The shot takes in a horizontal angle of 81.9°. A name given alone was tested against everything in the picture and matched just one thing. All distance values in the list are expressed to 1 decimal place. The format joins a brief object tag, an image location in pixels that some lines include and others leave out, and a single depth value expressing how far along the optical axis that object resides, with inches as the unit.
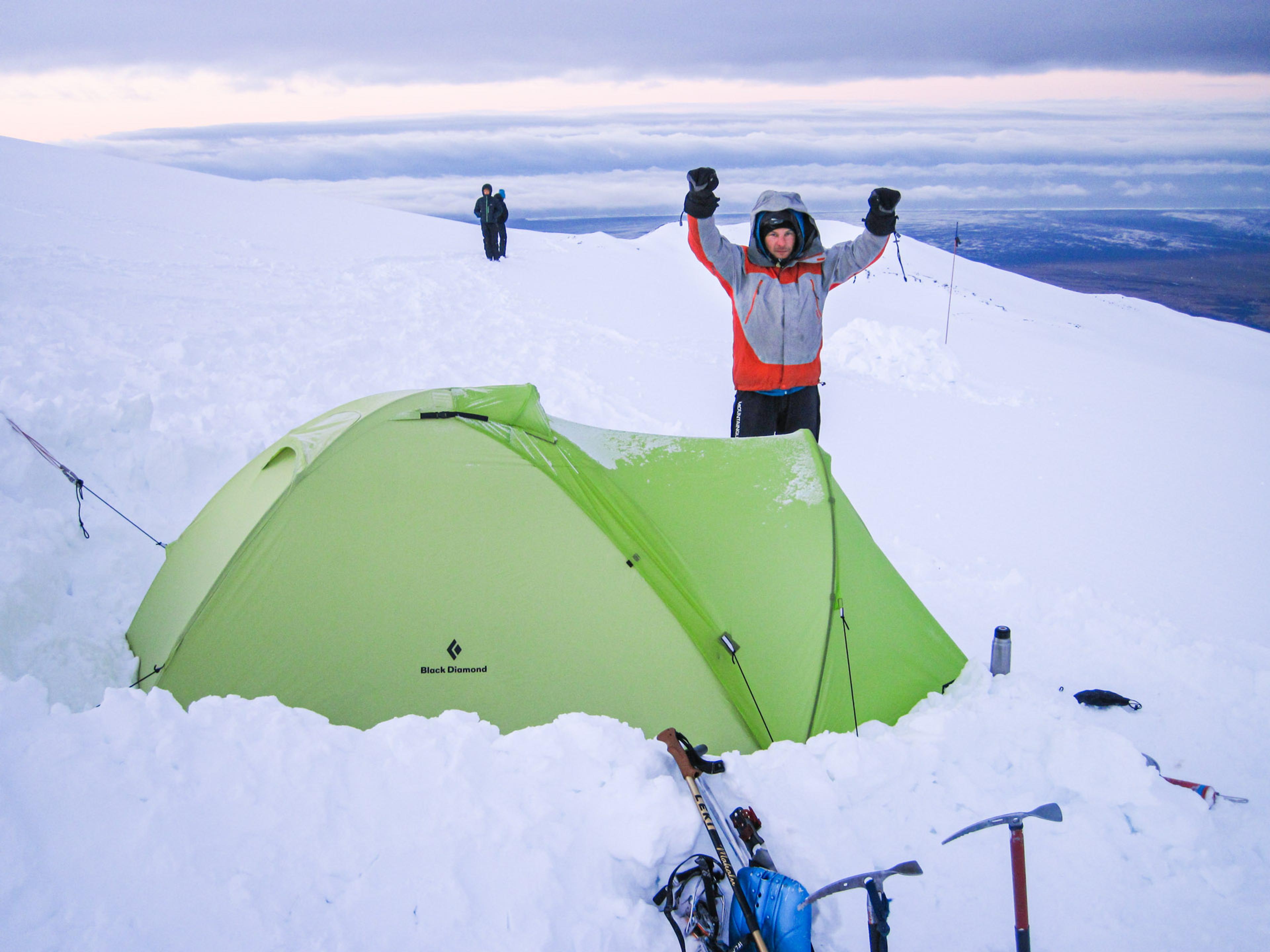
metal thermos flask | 142.6
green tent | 118.2
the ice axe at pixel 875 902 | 75.3
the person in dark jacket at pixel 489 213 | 595.8
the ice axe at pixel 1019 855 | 78.2
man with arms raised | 169.3
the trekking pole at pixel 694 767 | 85.4
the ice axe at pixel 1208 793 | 109.1
